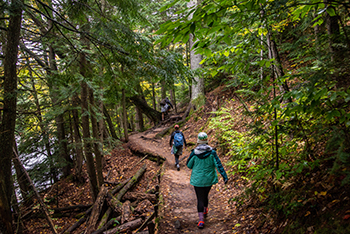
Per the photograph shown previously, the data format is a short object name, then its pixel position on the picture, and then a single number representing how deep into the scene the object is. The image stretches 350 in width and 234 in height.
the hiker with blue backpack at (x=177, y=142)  8.62
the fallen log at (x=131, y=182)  7.93
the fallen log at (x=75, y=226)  7.57
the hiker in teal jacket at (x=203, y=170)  4.48
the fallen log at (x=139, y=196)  6.99
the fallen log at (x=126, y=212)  6.11
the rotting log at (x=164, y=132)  14.36
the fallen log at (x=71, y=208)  9.46
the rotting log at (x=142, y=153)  10.85
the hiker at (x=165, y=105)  17.39
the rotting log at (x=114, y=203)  6.83
